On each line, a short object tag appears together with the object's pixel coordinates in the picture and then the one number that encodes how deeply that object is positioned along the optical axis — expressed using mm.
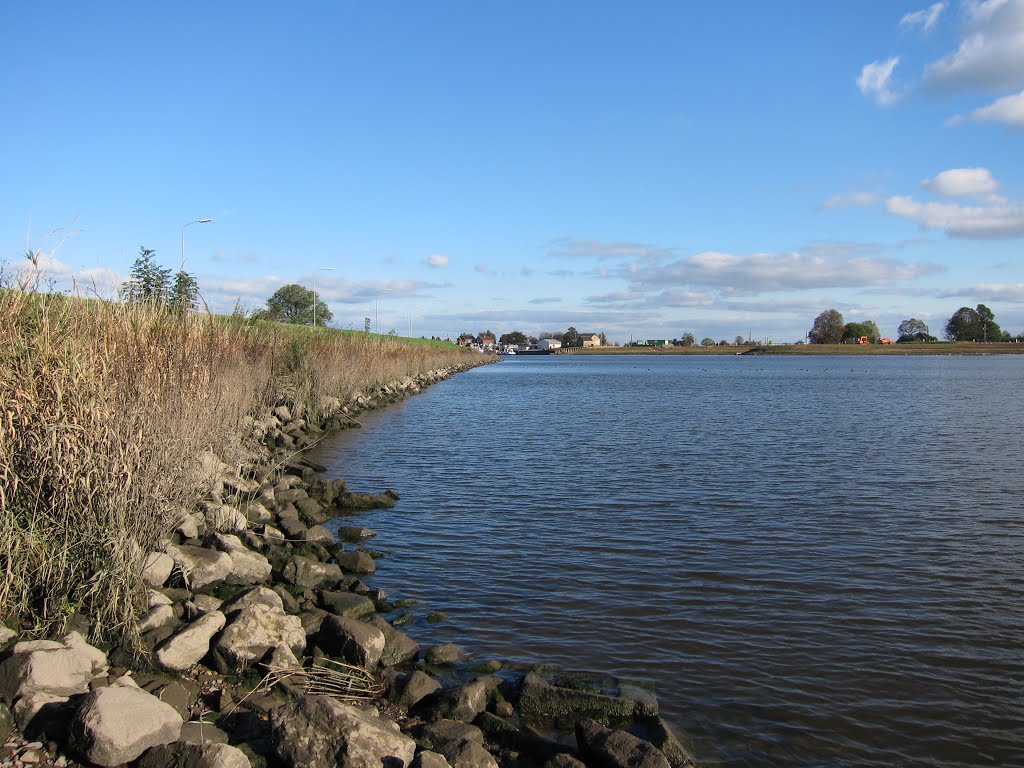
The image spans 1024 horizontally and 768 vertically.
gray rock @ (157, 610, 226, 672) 6926
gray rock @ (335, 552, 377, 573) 11148
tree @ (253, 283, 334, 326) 74931
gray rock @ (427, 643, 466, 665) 8008
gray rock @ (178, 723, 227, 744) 5793
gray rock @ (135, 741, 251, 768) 5289
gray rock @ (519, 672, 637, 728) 6992
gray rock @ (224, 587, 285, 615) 7805
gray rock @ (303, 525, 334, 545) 11991
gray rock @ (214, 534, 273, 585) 9312
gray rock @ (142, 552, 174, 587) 7934
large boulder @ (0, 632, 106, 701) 5824
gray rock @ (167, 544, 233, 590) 8586
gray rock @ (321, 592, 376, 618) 9039
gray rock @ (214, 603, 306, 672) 7230
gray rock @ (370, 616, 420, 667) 8000
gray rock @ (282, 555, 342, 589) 9922
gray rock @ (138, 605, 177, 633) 7256
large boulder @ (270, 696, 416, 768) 5535
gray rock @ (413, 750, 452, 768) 5445
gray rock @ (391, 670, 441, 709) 7082
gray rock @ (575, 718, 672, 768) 5863
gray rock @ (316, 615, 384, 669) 7770
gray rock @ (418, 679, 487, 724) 6770
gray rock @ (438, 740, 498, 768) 5858
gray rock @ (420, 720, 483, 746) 6223
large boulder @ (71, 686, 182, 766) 5297
